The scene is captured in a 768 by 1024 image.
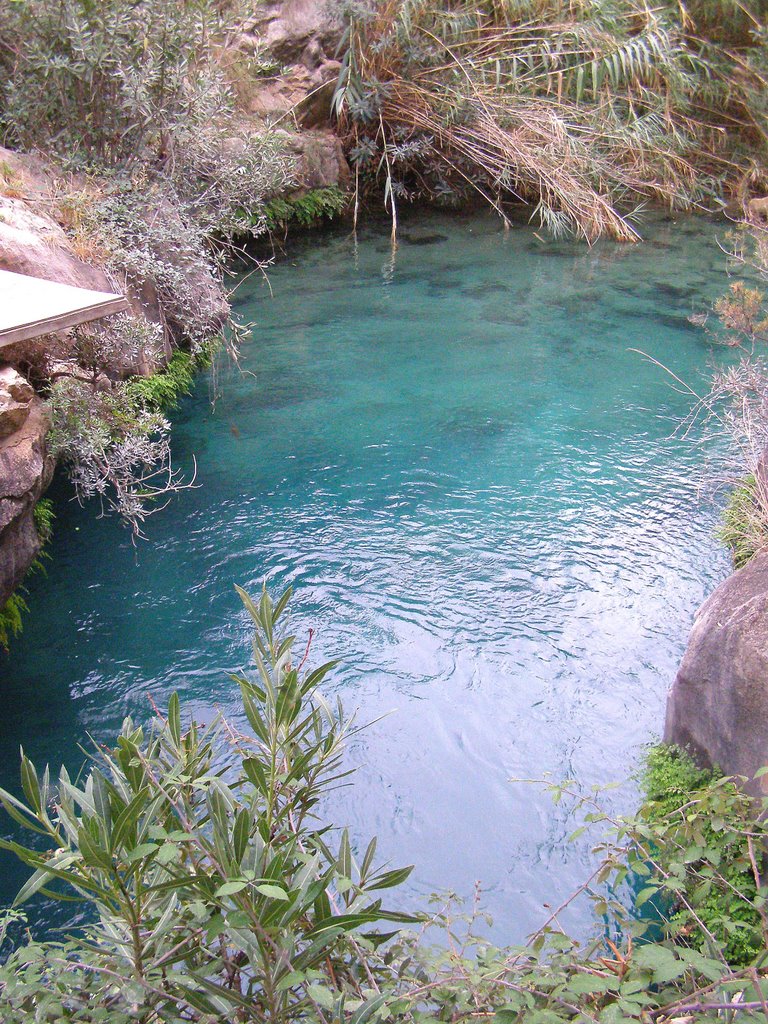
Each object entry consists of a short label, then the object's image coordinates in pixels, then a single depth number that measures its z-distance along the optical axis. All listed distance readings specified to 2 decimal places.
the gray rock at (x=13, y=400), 3.99
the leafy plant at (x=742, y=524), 4.46
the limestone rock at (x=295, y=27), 10.55
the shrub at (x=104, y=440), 4.75
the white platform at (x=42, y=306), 3.59
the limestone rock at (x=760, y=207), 10.72
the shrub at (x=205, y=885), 1.59
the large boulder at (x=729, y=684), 2.90
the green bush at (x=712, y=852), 2.33
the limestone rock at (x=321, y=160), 10.52
